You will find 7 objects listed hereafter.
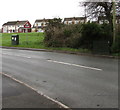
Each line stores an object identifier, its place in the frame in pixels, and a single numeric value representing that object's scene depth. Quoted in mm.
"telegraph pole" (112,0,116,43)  15203
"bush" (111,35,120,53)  14738
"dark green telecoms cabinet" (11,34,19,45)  28677
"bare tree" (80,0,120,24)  20922
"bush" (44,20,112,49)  16625
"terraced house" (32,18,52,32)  98875
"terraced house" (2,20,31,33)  106938
